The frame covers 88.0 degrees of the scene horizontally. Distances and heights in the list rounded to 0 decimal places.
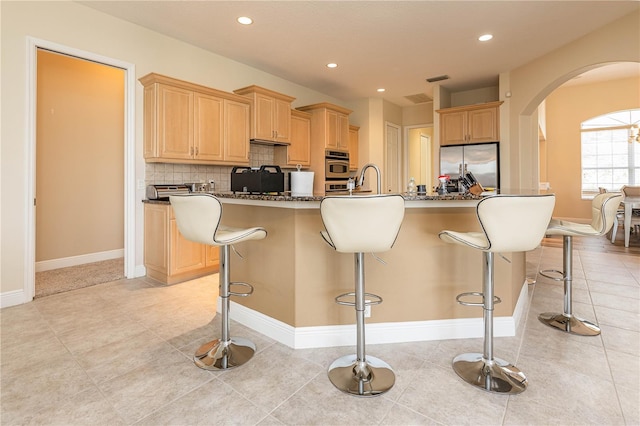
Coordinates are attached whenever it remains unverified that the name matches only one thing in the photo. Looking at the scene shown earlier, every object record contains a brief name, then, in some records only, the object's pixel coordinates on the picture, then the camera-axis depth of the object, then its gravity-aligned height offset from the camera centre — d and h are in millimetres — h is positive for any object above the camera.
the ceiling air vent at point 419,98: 6629 +2380
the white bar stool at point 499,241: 1669 -146
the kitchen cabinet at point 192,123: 3676 +1078
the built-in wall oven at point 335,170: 5719 +768
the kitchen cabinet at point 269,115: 4609 +1424
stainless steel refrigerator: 5543 +904
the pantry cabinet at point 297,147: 5371 +1098
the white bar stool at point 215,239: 1884 -160
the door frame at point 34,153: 3029 +602
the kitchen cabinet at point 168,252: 3553 -445
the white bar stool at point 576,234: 2412 -183
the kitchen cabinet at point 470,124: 5547 +1560
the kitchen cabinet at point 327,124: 5602 +1535
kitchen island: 2174 -457
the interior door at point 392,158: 7105 +1224
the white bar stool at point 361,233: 1618 -100
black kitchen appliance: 3045 +304
